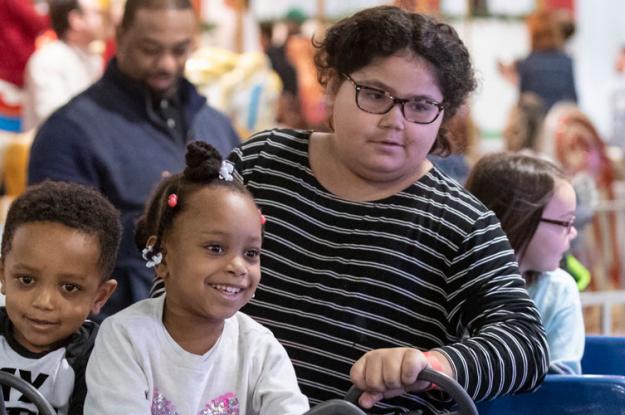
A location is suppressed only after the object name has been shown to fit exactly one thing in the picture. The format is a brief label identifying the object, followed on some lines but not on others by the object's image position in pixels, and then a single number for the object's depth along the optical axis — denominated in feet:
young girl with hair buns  10.68
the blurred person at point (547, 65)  44.88
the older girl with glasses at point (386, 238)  12.25
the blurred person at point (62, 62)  31.89
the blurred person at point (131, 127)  19.11
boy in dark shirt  11.94
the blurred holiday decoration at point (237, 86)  35.54
